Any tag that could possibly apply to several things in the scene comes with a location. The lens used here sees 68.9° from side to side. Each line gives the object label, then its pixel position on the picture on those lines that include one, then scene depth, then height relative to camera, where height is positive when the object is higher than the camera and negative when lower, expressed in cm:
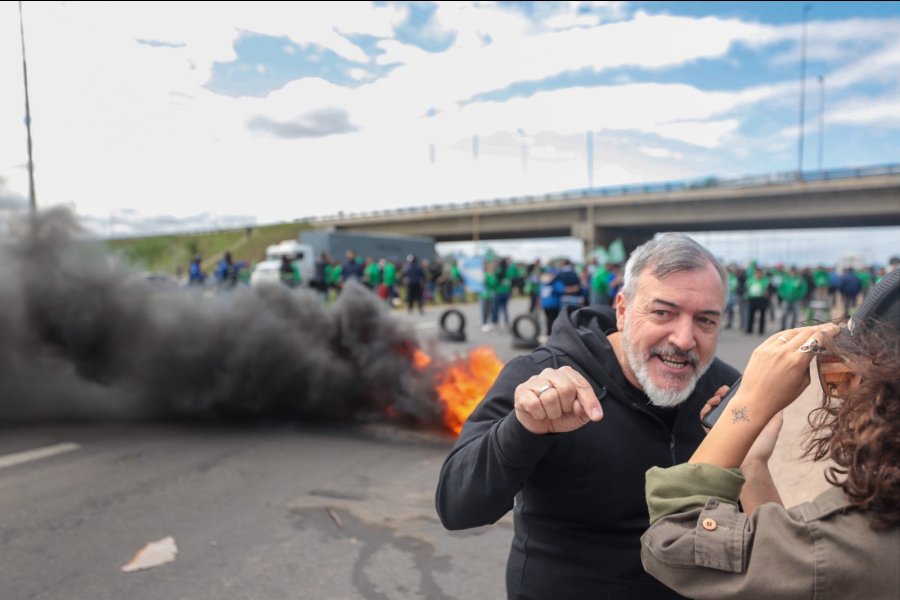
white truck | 2954 -61
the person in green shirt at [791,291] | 1673 -144
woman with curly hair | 106 -46
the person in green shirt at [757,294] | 1533 -137
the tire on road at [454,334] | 1259 -178
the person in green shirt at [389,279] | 2083 -114
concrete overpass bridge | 3525 +188
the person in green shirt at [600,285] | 1515 -106
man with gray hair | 177 -56
